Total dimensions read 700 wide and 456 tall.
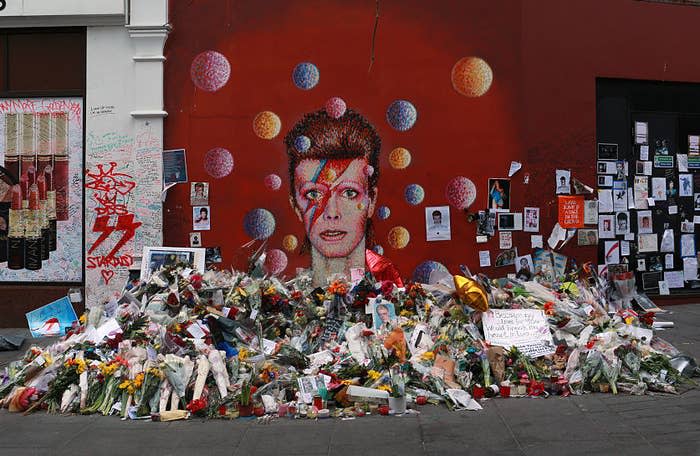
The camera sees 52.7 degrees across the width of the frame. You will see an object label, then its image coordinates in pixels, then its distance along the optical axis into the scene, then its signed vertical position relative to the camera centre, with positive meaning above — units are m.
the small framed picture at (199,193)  9.86 +0.65
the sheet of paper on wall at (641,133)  10.82 +1.58
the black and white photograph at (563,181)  10.30 +0.81
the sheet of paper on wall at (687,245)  11.02 -0.15
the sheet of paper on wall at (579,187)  10.37 +0.72
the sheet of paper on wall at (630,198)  10.76 +0.58
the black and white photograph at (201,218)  9.86 +0.30
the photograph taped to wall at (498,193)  10.12 +0.63
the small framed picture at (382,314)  7.53 -0.82
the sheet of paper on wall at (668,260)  10.94 -0.38
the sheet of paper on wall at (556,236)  10.30 +0.01
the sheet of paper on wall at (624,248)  10.72 -0.18
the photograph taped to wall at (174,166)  9.80 +1.02
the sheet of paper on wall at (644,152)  10.85 +1.29
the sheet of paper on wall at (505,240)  10.16 -0.04
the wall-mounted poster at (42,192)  9.97 +0.69
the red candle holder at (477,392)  6.43 -1.42
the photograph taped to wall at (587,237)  10.41 -0.01
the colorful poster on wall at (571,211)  10.32 +0.37
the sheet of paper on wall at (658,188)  10.91 +0.74
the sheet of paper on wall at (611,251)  10.65 -0.23
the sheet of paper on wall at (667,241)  10.93 -0.08
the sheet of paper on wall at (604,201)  10.59 +0.53
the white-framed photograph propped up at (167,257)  9.55 -0.24
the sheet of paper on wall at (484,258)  10.13 -0.30
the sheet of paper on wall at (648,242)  10.82 -0.10
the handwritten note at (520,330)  6.98 -0.94
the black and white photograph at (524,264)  10.06 -0.40
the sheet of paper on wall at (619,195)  10.68 +0.62
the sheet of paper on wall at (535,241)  10.25 -0.06
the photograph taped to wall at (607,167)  10.65 +1.04
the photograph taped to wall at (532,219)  10.22 +0.26
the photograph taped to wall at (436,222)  10.05 +0.22
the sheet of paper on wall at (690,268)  11.04 -0.51
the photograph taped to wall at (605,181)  10.63 +0.83
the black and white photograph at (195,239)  9.86 +0.01
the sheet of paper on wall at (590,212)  10.44 +0.36
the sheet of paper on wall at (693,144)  11.07 +1.43
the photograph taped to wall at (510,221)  10.15 +0.23
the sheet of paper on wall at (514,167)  10.13 +0.99
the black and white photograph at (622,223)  10.68 +0.20
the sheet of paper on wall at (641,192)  10.80 +0.67
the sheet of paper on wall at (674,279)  10.98 -0.67
